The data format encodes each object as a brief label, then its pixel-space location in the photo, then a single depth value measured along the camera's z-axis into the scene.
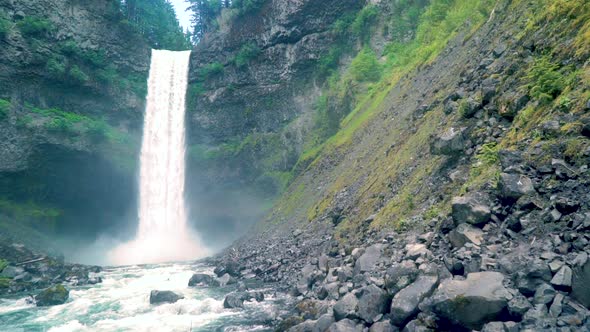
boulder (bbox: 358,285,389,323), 9.30
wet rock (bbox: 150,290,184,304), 17.88
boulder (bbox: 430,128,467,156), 13.12
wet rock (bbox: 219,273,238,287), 21.50
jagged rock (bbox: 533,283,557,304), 6.59
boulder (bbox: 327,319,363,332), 9.24
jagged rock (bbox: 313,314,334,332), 10.27
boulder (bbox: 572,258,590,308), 6.22
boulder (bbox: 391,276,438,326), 8.32
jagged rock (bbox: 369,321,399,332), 8.52
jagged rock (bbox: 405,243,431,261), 9.94
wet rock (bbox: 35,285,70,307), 19.12
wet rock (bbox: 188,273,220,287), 21.85
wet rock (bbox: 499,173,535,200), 8.57
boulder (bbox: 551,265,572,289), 6.51
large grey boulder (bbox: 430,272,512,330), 7.06
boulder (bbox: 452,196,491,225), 9.11
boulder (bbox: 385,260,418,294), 9.15
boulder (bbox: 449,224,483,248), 8.88
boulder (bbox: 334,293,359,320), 9.94
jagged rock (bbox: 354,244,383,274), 12.05
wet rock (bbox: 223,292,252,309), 16.30
